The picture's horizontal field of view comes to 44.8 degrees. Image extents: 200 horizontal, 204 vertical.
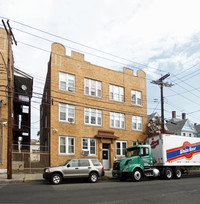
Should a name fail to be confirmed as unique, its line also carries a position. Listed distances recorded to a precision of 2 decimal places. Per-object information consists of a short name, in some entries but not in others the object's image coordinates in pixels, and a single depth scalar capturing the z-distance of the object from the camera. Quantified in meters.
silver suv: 14.83
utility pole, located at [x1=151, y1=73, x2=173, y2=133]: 24.43
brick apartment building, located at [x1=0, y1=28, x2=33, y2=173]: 20.12
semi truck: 16.98
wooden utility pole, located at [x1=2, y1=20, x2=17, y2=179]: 16.17
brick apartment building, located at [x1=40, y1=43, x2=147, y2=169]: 22.62
